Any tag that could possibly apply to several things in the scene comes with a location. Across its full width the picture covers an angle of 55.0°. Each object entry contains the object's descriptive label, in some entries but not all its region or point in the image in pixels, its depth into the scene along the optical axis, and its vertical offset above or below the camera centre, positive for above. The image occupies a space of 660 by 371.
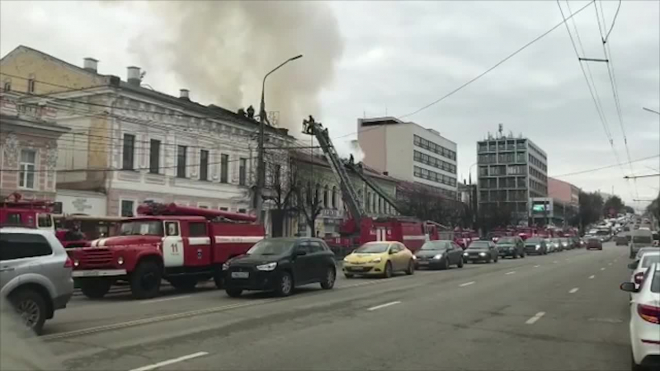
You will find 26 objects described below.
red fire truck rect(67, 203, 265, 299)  15.66 -0.45
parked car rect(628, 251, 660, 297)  13.47 -0.59
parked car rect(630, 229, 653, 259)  50.68 -0.22
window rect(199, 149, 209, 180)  40.72 +4.47
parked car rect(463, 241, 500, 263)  38.12 -1.06
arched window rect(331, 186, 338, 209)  57.53 +3.25
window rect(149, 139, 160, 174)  36.56 +4.48
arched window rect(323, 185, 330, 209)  54.72 +3.26
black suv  15.92 -0.86
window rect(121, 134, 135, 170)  34.62 +4.45
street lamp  25.06 +2.81
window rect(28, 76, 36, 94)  25.16 +6.15
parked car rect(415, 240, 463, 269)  30.66 -0.98
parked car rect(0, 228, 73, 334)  9.43 -0.63
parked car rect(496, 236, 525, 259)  47.47 -0.86
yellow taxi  23.62 -0.97
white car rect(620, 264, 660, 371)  6.92 -1.00
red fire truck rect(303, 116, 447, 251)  36.78 +0.67
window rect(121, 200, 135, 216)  34.36 +1.42
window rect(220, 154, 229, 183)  42.62 +4.46
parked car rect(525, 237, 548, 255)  57.13 -0.93
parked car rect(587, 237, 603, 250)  75.31 -0.94
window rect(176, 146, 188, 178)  38.72 +4.48
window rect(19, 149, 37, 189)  24.09 +2.56
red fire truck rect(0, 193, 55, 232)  18.20 +0.58
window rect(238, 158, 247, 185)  44.22 +4.40
